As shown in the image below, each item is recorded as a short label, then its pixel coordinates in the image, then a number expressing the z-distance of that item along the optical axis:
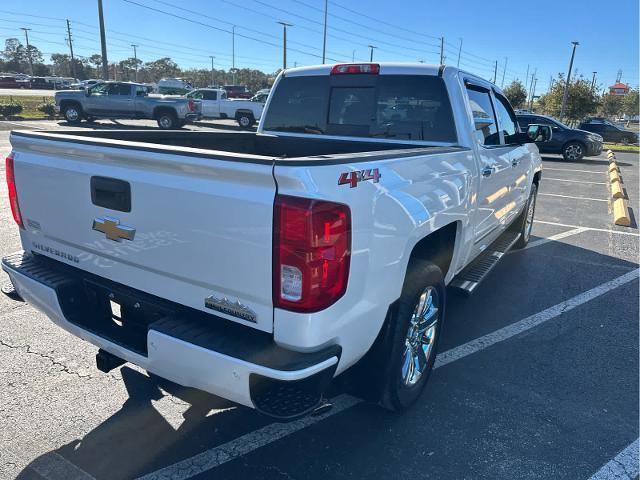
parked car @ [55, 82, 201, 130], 21.81
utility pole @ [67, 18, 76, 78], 89.86
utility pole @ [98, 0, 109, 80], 26.86
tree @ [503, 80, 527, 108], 59.28
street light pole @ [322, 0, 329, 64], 45.09
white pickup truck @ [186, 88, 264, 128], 25.56
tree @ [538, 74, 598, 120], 36.94
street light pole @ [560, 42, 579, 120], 34.40
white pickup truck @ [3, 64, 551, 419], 1.97
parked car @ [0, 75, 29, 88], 61.22
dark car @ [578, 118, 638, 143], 29.64
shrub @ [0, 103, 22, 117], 22.66
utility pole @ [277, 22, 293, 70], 47.73
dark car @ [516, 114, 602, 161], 18.34
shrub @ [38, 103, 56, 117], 24.34
